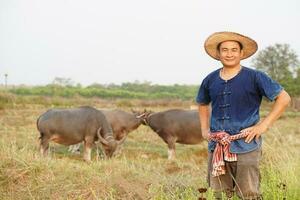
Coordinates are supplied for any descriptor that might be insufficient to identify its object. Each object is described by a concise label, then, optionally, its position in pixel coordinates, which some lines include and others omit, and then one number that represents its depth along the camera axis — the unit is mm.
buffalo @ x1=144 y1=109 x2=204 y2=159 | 13930
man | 4012
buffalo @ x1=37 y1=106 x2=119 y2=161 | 12250
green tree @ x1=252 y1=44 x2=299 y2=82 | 41094
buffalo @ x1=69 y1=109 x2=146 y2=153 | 15508
